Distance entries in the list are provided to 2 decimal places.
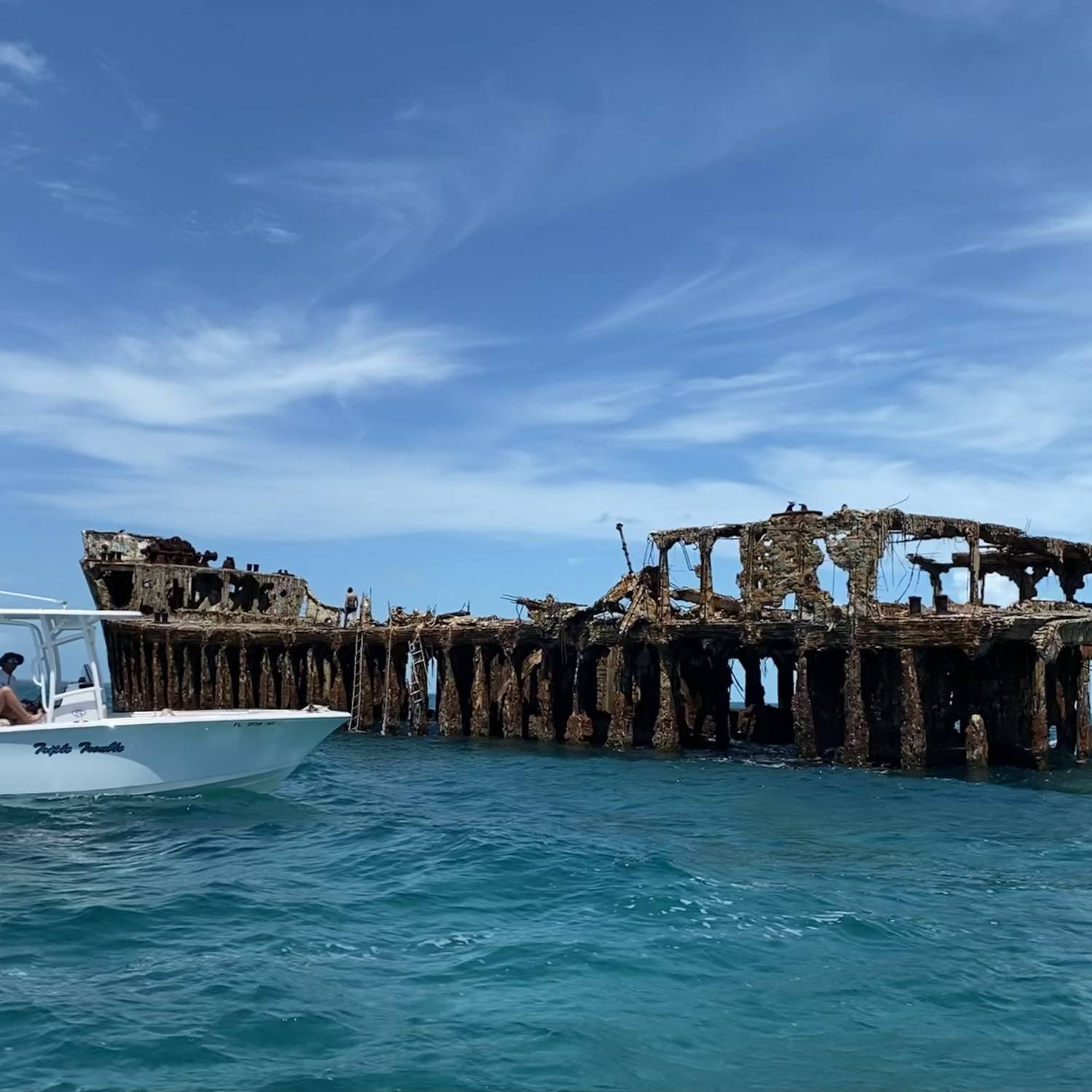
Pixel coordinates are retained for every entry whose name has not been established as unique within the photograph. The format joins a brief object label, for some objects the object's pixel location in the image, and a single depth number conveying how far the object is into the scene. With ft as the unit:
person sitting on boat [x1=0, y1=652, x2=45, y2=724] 57.99
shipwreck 85.87
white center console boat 58.34
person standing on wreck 136.87
